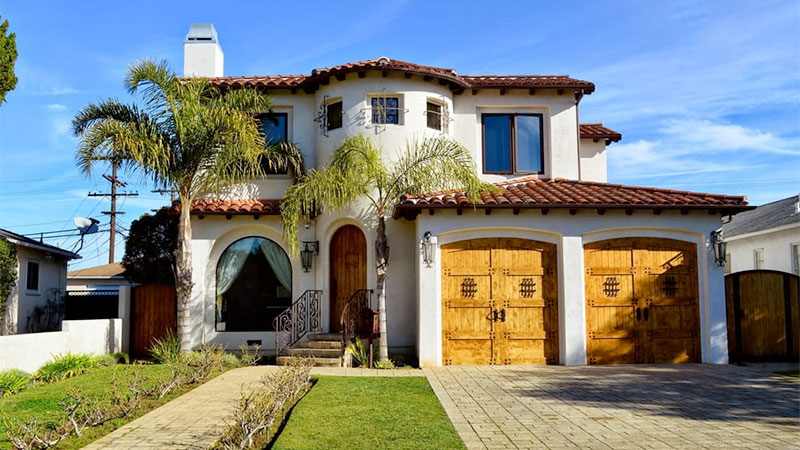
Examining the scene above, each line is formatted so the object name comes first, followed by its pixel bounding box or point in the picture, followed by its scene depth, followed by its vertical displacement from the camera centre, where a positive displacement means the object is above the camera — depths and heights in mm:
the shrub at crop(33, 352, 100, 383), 12914 -1564
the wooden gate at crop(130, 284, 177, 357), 17078 -568
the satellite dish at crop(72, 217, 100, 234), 23453 +2520
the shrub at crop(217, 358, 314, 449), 7047 -1517
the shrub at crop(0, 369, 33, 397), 11273 -1599
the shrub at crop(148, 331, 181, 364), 14883 -1390
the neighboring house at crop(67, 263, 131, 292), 34406 +661
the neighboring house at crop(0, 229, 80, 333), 18516 +510
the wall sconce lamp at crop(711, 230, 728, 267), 14422 +882
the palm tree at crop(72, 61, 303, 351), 14445 +3548
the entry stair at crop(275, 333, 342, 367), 14250 -1387
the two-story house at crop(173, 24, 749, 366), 14523 +1072
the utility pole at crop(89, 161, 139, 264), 34381 +4601
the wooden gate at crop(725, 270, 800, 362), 15031 -709
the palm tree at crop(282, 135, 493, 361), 14133 +2471
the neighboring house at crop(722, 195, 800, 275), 25109 +1954
